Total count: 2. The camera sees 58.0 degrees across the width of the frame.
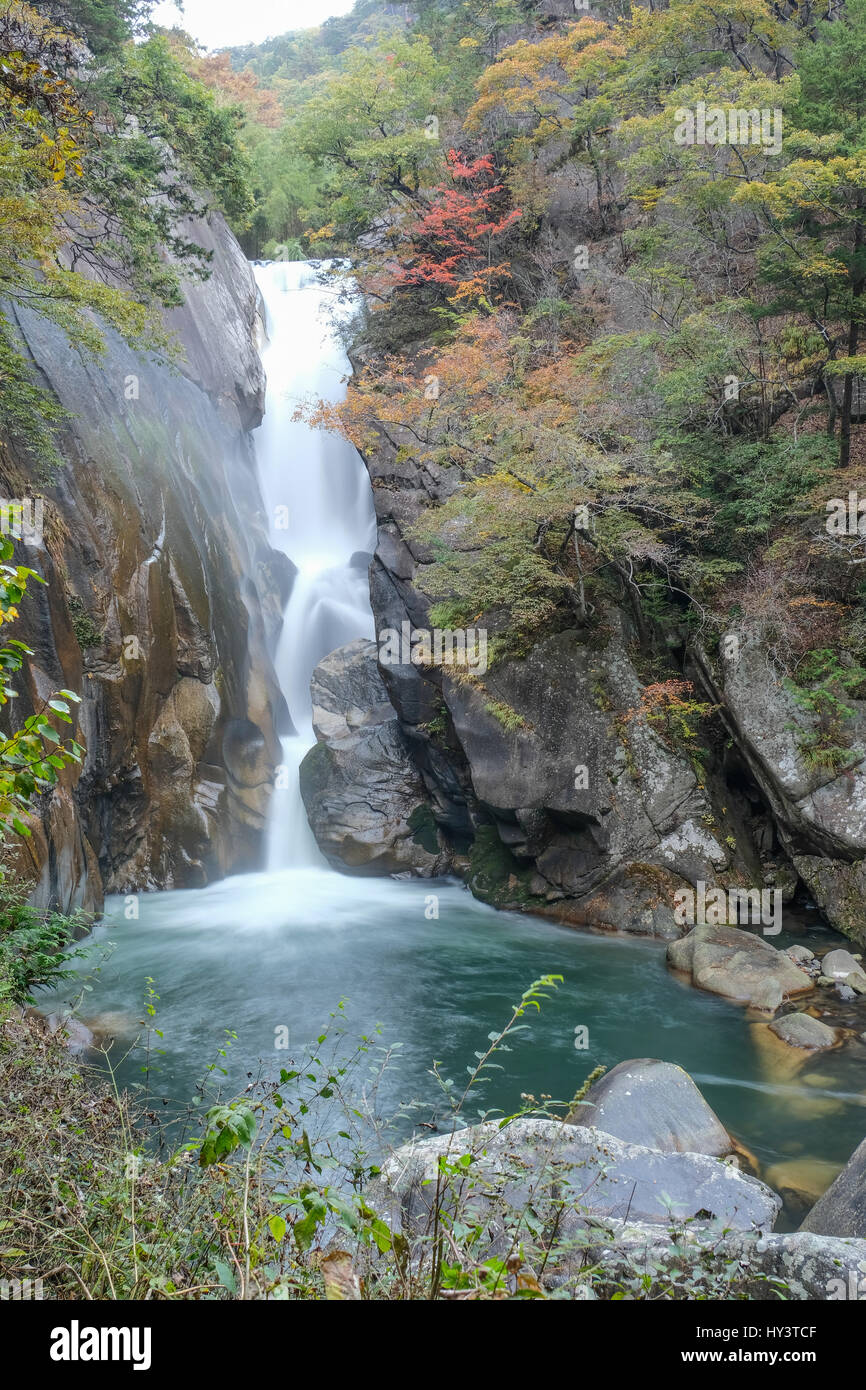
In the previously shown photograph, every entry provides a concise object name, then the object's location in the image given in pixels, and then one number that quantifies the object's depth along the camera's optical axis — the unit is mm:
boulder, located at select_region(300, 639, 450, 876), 14633
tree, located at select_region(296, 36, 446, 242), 17594
